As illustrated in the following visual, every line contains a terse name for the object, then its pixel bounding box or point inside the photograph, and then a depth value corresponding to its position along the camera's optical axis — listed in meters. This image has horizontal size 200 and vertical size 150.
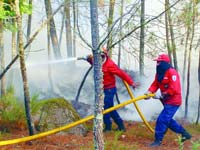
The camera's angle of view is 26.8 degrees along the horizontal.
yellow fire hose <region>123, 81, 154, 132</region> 8.63
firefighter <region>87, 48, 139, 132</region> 8.05
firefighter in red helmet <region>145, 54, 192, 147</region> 7.38
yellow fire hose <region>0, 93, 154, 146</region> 6.03
